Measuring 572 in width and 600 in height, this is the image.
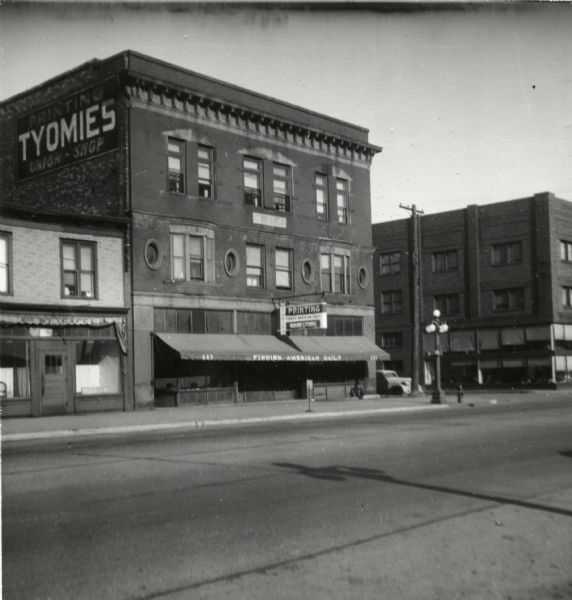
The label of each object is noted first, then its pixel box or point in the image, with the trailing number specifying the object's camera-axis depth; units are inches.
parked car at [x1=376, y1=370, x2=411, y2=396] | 1616.6
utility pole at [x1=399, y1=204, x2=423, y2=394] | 1481.3
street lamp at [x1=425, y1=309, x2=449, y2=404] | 1273.4
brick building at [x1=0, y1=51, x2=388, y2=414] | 1076.5
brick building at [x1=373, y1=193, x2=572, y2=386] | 2025.1
